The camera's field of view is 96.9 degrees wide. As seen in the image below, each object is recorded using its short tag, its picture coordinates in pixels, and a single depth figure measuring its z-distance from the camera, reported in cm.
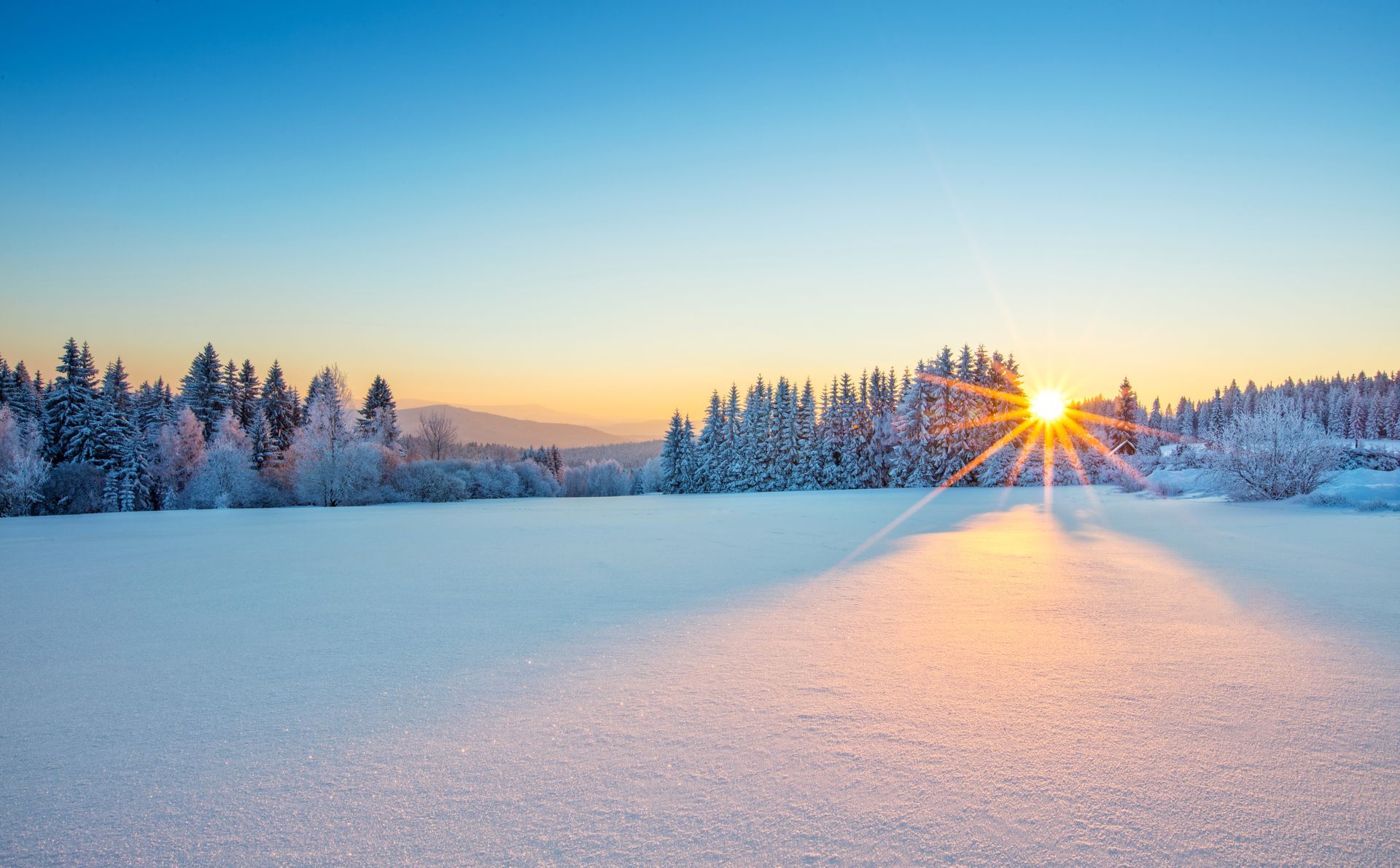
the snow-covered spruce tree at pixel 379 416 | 4469
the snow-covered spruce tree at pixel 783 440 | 4653
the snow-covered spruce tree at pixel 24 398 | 4075
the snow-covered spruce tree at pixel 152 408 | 4097
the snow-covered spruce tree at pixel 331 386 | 3641
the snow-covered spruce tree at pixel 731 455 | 4788
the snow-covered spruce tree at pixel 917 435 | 4009
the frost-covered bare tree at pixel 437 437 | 4866
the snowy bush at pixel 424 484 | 3150
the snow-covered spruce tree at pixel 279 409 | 4838
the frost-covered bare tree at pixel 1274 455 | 1773
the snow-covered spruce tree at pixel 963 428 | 3984
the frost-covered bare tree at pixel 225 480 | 3073
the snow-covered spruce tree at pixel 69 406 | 3725
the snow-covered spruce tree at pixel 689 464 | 4947
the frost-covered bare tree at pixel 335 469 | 2950
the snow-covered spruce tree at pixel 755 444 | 4719
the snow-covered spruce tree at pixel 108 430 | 3628
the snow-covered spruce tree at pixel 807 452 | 4591
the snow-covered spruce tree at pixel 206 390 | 4544
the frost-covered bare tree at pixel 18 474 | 2581
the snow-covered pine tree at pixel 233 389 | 4791
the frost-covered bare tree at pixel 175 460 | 3675
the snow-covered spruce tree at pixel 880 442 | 4419
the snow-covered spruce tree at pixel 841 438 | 4572
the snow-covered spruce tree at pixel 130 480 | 3397
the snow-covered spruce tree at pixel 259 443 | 3975
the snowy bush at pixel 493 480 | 3659
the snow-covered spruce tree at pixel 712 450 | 4872
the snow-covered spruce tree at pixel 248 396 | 4841
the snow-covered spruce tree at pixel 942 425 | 3994
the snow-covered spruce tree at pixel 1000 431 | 3827
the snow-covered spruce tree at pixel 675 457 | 5012
